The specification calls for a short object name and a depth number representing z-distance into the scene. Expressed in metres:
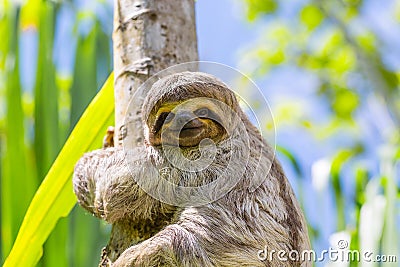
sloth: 1.20
